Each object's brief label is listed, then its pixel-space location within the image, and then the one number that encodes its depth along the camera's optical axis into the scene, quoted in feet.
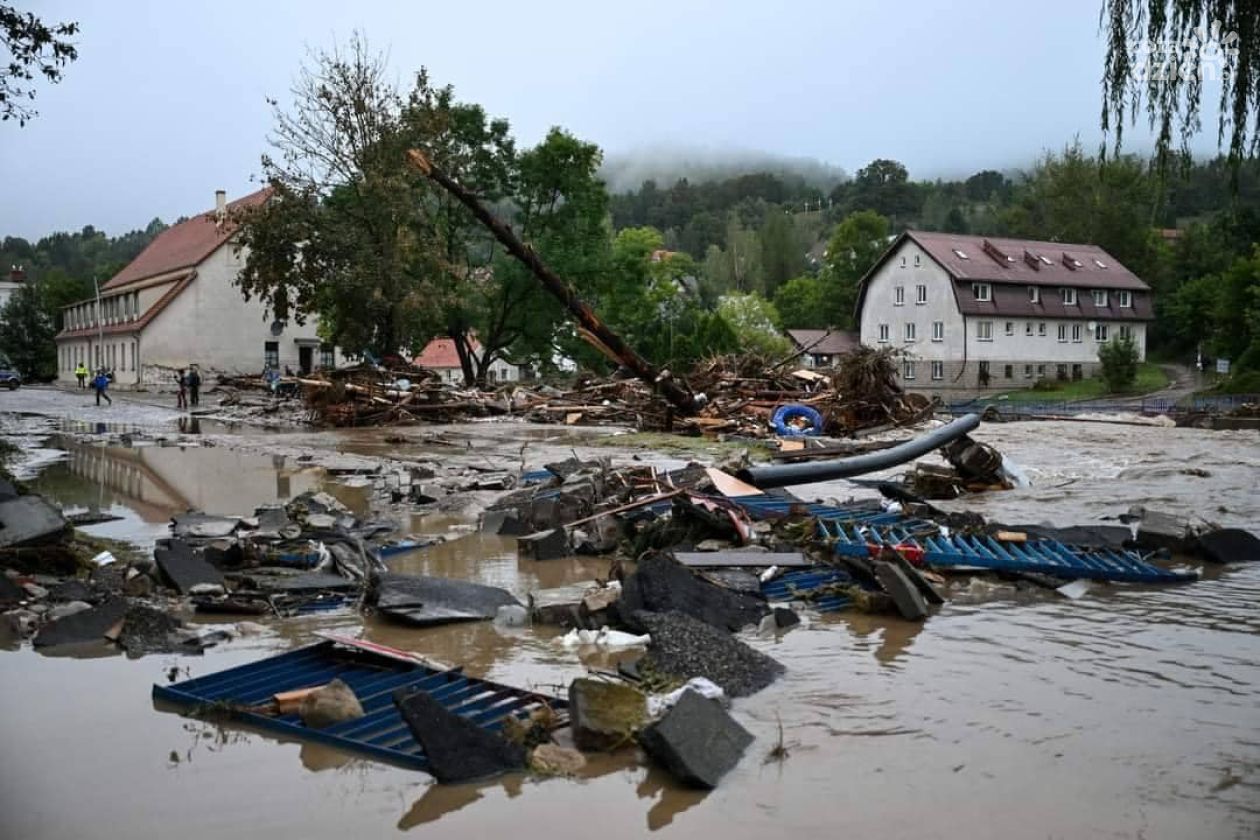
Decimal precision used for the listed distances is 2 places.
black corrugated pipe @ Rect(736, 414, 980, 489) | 40.24
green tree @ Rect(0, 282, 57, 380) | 258.78
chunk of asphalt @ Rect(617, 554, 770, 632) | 22.57
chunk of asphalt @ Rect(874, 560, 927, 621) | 23.95
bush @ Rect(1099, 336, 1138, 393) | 170.50
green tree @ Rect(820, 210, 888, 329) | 261.03
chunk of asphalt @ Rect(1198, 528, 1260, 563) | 31.09
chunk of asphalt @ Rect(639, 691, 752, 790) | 14.38
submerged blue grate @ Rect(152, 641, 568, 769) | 15.69
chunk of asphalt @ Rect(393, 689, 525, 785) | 14.58
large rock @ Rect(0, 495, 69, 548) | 27.43
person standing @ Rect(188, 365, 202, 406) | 136.36
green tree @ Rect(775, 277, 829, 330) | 269.03
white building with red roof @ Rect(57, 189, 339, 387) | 182.39
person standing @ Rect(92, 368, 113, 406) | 135.33
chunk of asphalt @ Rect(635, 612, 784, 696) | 18.81
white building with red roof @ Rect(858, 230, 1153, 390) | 196.34
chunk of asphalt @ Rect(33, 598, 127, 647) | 21.45
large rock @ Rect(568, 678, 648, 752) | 15.64
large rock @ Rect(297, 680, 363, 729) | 16.20
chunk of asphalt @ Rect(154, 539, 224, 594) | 25.97
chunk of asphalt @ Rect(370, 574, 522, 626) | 23.71
